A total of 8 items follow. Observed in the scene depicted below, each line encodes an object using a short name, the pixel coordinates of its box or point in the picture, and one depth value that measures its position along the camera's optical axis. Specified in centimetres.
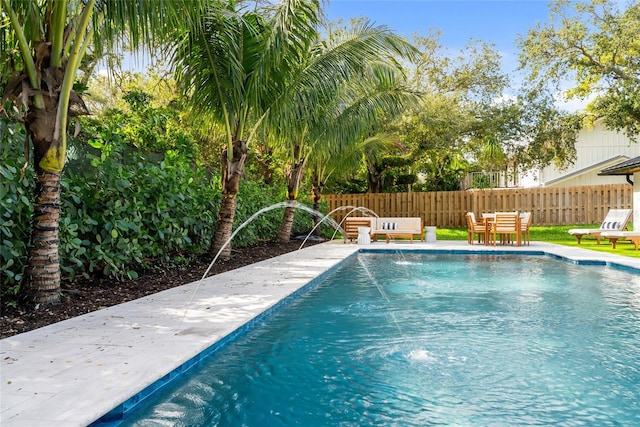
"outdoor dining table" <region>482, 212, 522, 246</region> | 1340
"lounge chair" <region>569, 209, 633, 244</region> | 1343
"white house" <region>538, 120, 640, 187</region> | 2428
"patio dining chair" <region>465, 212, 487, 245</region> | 1377
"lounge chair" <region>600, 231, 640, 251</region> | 1205
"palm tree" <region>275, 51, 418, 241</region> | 1079
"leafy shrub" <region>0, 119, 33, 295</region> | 434
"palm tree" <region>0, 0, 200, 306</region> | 440
